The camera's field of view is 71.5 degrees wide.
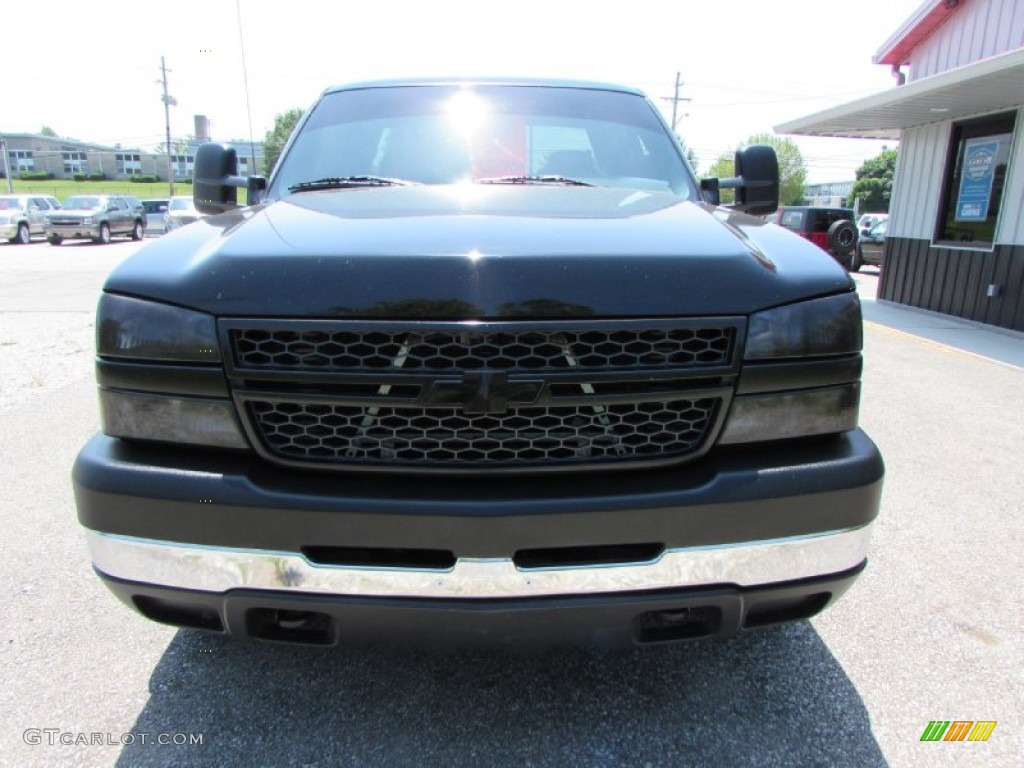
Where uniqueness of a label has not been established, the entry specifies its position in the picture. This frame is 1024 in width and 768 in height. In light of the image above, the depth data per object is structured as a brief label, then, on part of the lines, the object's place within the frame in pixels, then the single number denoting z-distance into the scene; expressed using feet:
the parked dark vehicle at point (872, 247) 65.00
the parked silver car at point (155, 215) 107.55
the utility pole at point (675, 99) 173.93
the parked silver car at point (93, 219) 83.25
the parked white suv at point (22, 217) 82.12
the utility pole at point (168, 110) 162.30
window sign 32.27
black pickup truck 5.08
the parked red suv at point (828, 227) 58.03
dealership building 30.01
